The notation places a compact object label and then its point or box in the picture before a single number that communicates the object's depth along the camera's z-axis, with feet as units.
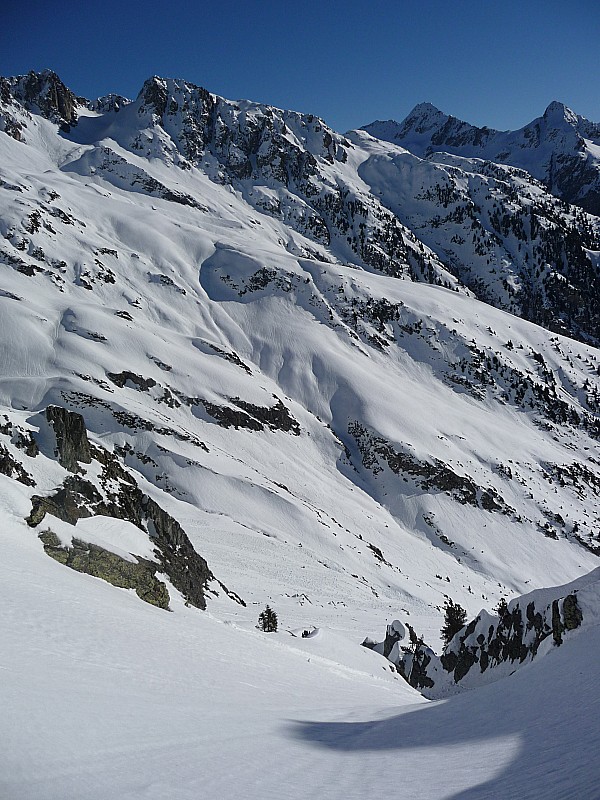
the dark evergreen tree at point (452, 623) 125.55
